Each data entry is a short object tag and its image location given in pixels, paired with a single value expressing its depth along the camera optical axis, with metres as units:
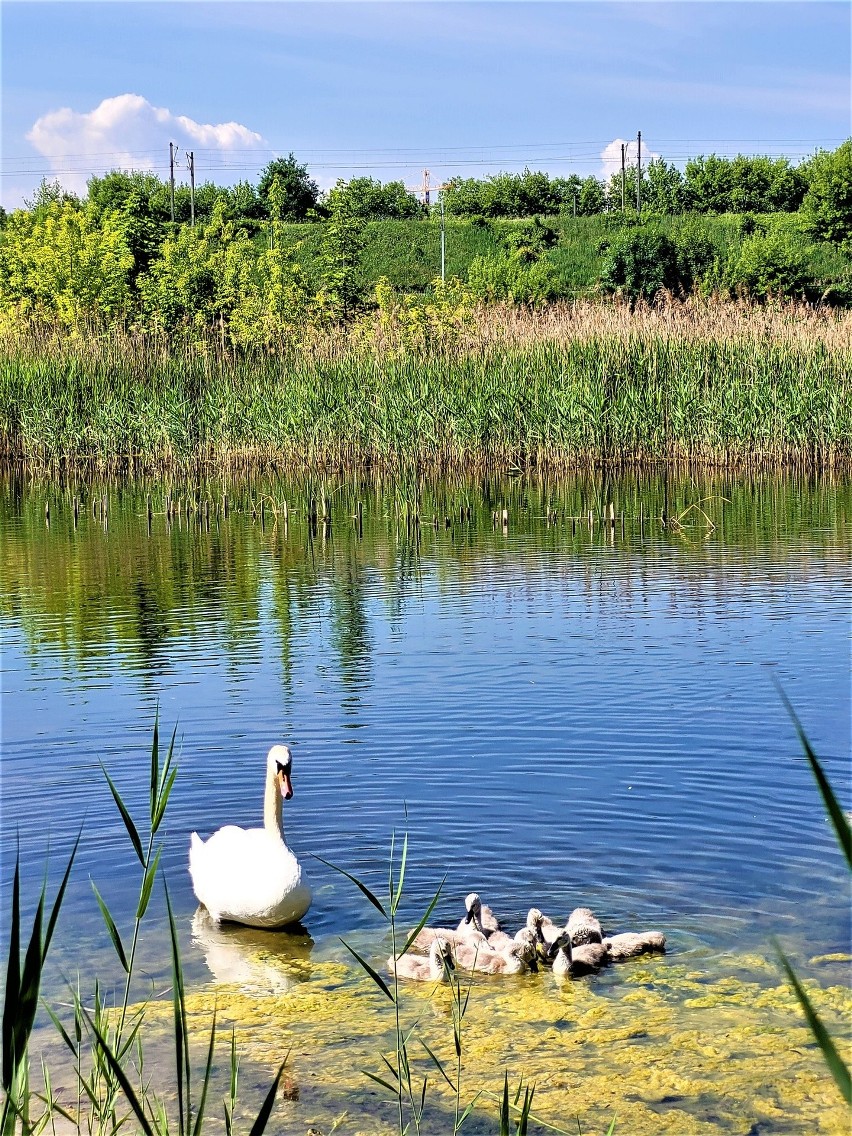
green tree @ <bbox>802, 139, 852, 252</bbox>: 57.94
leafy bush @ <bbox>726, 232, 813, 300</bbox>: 49.06
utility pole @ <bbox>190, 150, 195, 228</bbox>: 70.57
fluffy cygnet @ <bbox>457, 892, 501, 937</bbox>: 5.33
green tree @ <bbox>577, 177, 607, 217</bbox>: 73.00
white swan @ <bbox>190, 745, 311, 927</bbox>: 5.61
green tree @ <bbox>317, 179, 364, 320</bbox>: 36.66
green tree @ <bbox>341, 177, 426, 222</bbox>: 74.50
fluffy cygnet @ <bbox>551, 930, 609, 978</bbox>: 5.11
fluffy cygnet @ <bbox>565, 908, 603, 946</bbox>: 5.17
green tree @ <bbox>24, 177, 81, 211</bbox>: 58.00
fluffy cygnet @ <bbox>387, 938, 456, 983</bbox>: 5.18
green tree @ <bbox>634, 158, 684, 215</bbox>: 68.62
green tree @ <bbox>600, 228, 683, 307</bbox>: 49.22
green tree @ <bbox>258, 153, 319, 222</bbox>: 70.88
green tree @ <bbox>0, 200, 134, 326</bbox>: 35.84
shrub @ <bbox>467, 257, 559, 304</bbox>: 52.44
